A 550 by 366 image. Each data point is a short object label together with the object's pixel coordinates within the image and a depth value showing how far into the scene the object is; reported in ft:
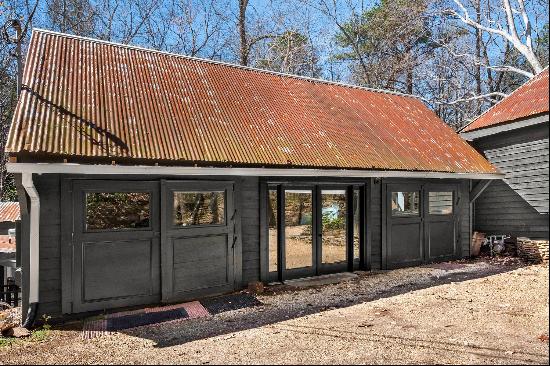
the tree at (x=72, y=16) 54.19
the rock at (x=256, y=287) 21.93
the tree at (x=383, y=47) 46.68
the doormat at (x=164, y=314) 16.58
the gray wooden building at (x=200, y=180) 17.42
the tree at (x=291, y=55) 61.62
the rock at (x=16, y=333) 15.79
